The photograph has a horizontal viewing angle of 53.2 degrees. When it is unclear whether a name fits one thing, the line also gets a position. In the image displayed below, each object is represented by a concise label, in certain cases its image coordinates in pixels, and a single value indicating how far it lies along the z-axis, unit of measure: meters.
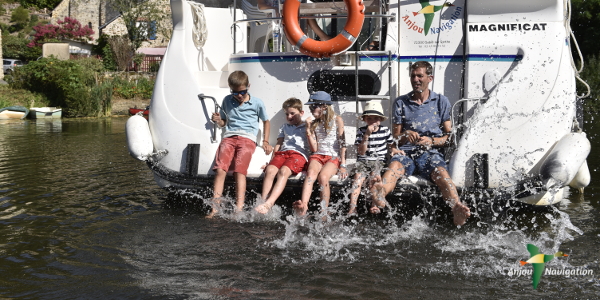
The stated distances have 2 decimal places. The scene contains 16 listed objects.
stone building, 48.78
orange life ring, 6.17
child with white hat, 5.88
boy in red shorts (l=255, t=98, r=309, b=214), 5.91
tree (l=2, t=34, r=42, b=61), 41.56
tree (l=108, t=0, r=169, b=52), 36.03
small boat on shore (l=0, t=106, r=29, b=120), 21.03
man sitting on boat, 5.63
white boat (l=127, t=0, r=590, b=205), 5.73
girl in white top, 5.95
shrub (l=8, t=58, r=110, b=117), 23.45
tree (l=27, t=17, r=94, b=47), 41.91
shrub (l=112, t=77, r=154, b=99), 26.62
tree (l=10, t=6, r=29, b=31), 51.09
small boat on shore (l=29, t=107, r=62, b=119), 22.41
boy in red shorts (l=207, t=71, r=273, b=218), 6.10
